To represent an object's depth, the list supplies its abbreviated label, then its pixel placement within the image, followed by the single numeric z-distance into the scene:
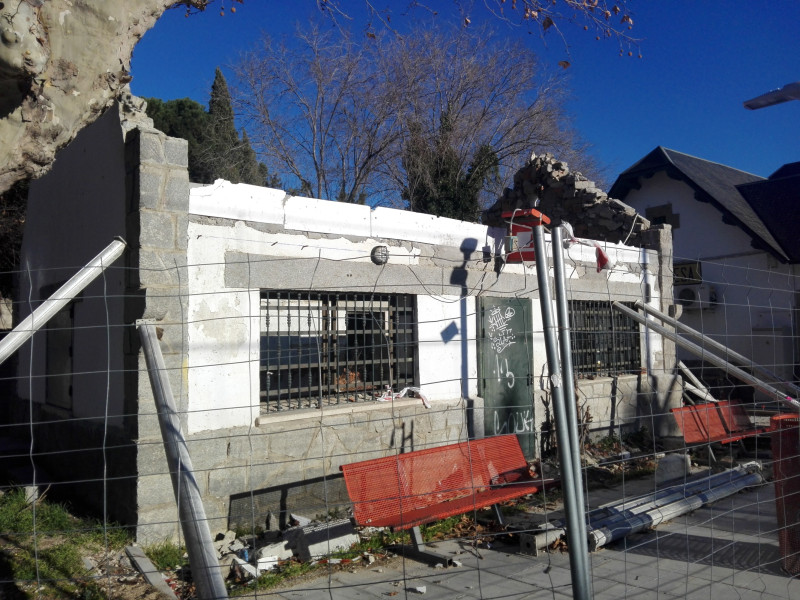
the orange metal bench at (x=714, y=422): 8.06
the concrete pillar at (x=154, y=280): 5.12
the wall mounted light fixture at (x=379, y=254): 6.91
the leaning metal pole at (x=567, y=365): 2.85
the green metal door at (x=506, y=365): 7.89
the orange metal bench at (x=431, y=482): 5.01
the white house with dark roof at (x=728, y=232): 16.08
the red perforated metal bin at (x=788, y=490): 4.68
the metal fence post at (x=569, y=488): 2.80
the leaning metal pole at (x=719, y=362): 5.52
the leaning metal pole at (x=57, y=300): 3.48
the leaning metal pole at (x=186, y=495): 3.05
